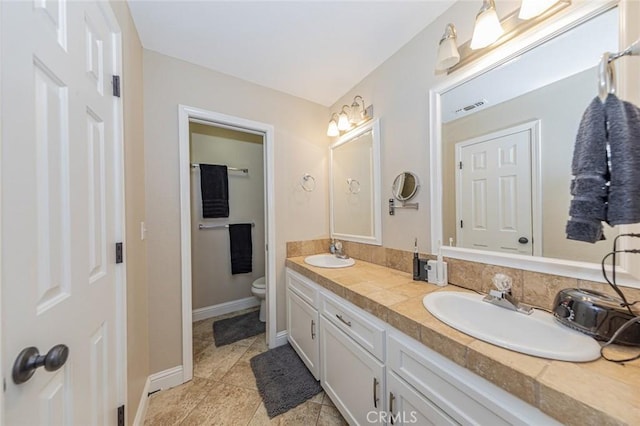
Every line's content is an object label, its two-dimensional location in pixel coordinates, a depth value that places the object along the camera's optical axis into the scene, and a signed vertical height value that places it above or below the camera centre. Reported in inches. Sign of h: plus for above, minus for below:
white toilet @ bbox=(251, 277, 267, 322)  97.7 -35.3
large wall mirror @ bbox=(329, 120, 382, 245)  72.9 +9.6
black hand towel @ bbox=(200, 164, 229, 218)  104.3 +11.3
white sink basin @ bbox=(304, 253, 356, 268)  75.6 -17.4
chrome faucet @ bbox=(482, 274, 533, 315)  37.4 -15.7
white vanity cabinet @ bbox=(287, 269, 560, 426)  27.0 -27.1
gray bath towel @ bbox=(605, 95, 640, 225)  24.9 +5.3
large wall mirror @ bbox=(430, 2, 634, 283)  35.0 +12.2
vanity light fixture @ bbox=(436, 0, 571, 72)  36.9 +33.5
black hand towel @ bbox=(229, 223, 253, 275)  113.1 -17.7
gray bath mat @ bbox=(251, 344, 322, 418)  57.7 -49.0
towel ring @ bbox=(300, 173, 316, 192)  89.0 +12.1
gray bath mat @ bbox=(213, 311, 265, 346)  88.0 -49.5
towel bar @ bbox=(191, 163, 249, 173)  102.7 +22.6
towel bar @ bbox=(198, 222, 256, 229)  106.5 -6.1
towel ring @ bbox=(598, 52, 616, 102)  27.2 +16.1
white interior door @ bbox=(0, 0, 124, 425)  18.8 +0.7
